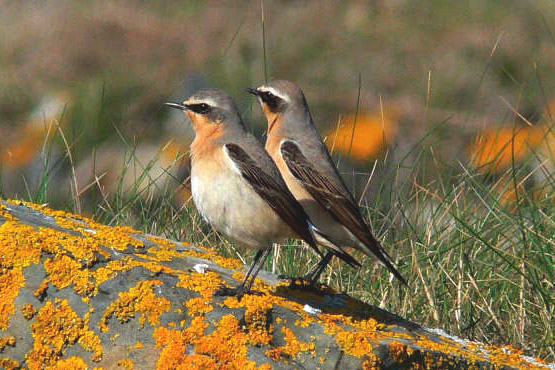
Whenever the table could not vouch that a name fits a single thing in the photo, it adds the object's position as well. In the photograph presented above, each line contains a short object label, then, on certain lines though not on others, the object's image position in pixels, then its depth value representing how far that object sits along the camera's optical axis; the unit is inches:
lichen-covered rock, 335.0
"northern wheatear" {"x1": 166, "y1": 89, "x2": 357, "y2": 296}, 413.4
